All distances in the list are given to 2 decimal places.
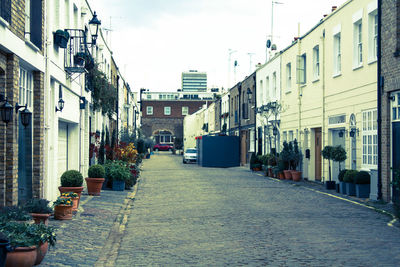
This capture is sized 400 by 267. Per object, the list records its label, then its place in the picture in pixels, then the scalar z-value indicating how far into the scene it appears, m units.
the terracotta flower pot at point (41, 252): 6.72
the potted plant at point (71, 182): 12.45
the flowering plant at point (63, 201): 10.69
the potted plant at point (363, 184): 15.92
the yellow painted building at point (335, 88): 16.84
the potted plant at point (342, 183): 16.98
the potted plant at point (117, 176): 18.52
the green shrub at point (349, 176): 16.38
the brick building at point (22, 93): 9.48
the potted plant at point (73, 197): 11.36
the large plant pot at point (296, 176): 23.50
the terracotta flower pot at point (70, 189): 12.40
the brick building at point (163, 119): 92.12
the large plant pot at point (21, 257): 6.21
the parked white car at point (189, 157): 43.38
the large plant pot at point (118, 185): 18.52
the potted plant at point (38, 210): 8.73
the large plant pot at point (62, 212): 10.77
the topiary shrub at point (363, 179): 15.97
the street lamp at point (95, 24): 17.23
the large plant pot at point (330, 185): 18.73
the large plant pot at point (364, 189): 15.91
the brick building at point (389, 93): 14.13
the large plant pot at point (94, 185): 16.33
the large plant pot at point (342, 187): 16.94
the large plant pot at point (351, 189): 16.45
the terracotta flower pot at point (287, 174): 24.28
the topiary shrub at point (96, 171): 16.42
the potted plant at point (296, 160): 23.56
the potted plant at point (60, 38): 13.66
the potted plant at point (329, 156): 18.38
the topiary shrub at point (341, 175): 17.17
